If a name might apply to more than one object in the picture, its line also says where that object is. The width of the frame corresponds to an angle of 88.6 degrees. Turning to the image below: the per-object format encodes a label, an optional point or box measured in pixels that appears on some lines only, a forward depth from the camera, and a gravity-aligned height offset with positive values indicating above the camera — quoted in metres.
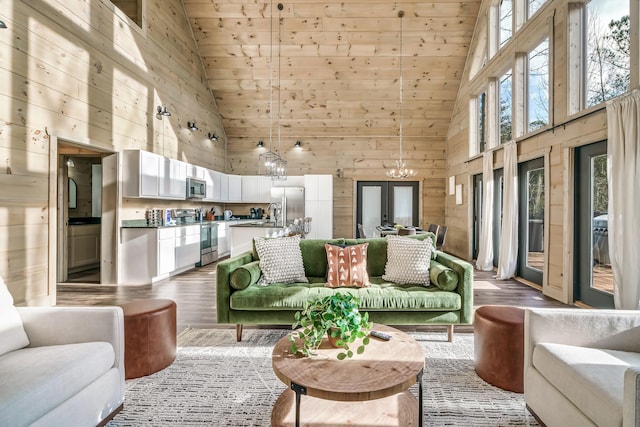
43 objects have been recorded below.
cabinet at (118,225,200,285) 5.06 -0.65
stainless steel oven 6.55 -0.62
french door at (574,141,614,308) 3.68 -0.18
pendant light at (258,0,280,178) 5.46 +1.57
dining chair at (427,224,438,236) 6.92 -0.30
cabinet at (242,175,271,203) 8.80 +0.65
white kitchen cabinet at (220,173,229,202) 8.10 +0.65
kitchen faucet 6.28 +0.04
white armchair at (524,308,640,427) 1.34 -0.72
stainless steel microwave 6.47 +0.51
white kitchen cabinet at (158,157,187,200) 5.64 +0.61
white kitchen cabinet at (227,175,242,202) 8.52 +0.66
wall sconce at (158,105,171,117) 5.79 +1.85
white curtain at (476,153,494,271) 6.08 -0.09
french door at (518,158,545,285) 4.96 -0.10
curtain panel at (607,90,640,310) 3.08 +0.18
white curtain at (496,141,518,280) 5.26 -0.06
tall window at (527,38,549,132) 4.81 +1.96
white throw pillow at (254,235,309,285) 3.13 -0.47
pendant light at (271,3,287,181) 5.68 +0.82
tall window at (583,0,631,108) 3.49 +1.87
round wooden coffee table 1.43 -0.75
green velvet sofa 2.79 -0.74
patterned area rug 1.89 -1.17
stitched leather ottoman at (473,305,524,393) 2.16 -0.92
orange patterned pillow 3.09 -0.51
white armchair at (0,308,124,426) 1.34 -0.72
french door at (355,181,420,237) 9.20 +0.30
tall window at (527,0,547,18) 4.87 +3.20
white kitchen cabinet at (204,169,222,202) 7.40 +0.67
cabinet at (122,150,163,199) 5.04 +0.62
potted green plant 1.75 -0.61
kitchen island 5.60 -0.35
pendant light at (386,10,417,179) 8.65 +1.15
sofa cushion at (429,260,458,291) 2.82 -0.56
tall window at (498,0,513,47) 5.78 +3.48
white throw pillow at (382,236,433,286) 3.08 -0.46
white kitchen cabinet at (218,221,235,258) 7.41 -0.60
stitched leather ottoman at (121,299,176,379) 2.31 -0.91
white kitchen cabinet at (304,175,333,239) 8.52 +0.38
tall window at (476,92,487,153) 6.89 +2.05
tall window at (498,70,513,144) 5.94 +2.00
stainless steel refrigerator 8.55 +0.31
